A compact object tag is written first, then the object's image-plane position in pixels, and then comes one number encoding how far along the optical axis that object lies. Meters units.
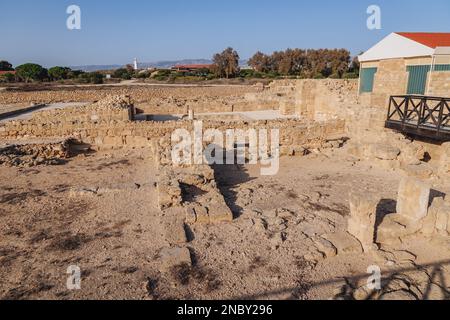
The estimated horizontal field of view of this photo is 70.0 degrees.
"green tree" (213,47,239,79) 55.73
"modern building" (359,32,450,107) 11.20
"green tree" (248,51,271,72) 60.34
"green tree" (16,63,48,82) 49.06
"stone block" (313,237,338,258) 4.89
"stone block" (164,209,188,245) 5.22
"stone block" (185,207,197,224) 5.84
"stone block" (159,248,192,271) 4.60
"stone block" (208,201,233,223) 5.92
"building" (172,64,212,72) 83.17
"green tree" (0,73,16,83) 47.50
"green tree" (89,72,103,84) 44.97
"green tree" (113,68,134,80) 57.08
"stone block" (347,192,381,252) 5.00
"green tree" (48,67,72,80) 52.03
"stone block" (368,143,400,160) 9.48
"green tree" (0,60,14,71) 68.56
